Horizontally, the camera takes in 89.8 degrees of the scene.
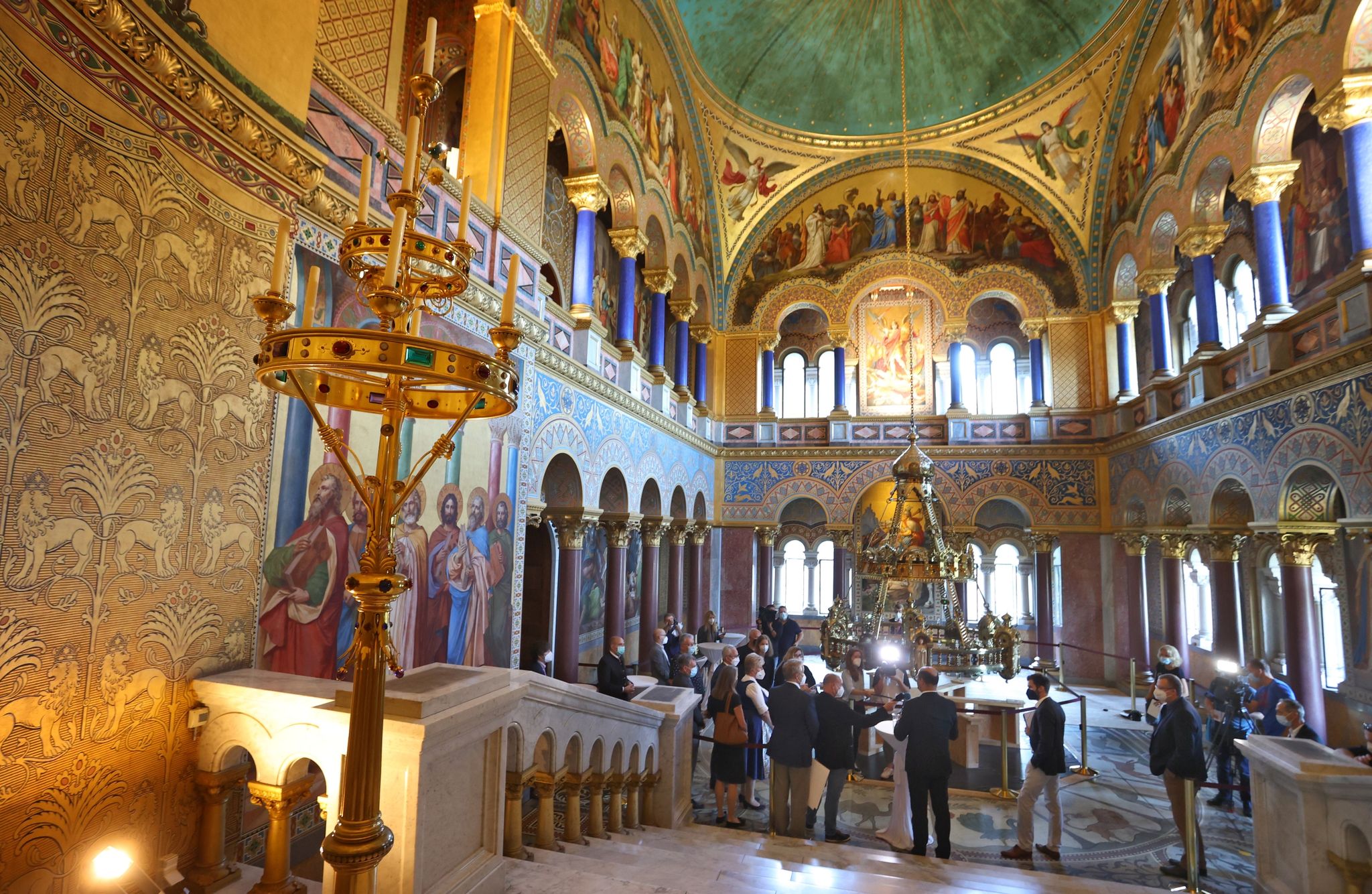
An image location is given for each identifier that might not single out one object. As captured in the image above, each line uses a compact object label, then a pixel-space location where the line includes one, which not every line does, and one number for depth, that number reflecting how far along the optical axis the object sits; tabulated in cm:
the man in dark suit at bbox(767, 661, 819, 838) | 604
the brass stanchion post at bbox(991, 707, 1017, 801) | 774
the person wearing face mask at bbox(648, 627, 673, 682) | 907
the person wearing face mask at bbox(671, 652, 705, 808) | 912
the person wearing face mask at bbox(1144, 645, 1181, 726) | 1022
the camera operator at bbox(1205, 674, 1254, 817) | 791
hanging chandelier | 807
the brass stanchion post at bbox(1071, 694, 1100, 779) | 856
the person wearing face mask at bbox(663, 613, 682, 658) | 1123
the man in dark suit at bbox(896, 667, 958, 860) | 593
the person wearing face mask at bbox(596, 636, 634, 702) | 762
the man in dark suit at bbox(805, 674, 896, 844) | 624
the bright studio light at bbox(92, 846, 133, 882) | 247
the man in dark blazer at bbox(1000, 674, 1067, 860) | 615
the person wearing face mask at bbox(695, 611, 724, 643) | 1316
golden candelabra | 207
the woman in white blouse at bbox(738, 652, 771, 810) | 687
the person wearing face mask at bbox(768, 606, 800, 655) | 1210
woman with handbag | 663
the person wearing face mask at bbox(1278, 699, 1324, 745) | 627
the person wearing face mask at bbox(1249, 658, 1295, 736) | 739
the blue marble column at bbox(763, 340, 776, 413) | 1808
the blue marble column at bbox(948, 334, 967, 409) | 1719
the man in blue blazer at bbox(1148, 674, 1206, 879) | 574
